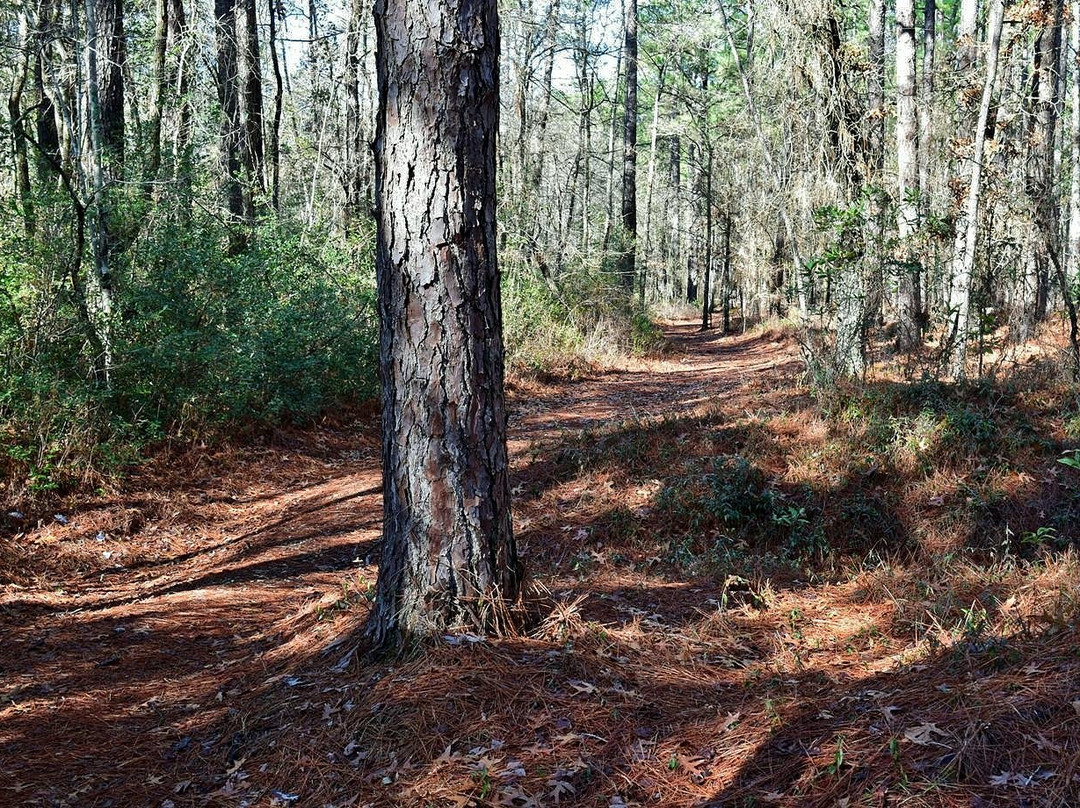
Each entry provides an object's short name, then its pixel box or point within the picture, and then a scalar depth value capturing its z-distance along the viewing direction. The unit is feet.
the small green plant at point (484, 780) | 8.68
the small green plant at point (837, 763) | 8.19
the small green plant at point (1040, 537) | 17.04
